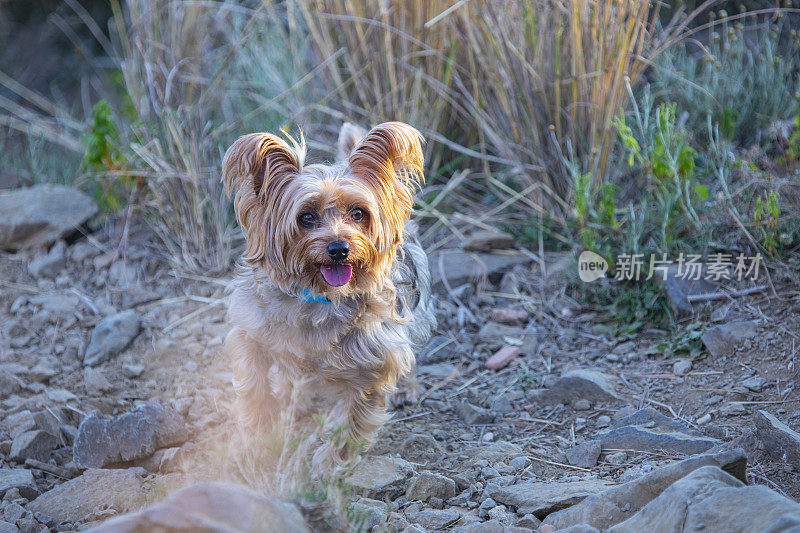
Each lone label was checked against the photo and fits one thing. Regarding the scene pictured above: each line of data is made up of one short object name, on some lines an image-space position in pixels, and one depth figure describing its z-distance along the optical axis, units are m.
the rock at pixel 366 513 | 2.80
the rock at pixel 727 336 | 4.67
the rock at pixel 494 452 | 3.98
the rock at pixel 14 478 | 3.58
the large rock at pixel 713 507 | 2.37
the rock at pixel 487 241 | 6.16
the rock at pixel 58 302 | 5.77
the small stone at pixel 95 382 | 4.69
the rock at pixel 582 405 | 4.50
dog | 3.78
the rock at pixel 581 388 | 4.54
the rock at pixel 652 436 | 3.72
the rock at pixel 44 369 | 4.83
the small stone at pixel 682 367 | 4.68
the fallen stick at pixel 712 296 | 4.98
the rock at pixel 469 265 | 5.99
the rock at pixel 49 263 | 6.31
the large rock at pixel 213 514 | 2.23
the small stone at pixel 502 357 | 5.17
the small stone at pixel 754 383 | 4.27
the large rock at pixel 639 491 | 2.97
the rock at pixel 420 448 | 4.13
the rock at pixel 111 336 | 5.14
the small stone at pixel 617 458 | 3.80
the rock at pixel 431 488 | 3.59
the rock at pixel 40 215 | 6.57
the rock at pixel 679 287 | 5.11
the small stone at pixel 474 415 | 4.52
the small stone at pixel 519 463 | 3.86
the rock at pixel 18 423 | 4.10
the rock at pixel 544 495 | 3.27
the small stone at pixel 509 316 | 5.61
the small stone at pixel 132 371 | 4.95
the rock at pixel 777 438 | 3.50
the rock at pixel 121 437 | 3.88
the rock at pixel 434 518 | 3.29
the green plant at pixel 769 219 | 4.85
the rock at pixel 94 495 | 3.42
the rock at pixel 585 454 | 3.84
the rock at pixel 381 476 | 3.69
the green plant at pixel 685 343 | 4.84
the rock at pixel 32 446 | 3.93
